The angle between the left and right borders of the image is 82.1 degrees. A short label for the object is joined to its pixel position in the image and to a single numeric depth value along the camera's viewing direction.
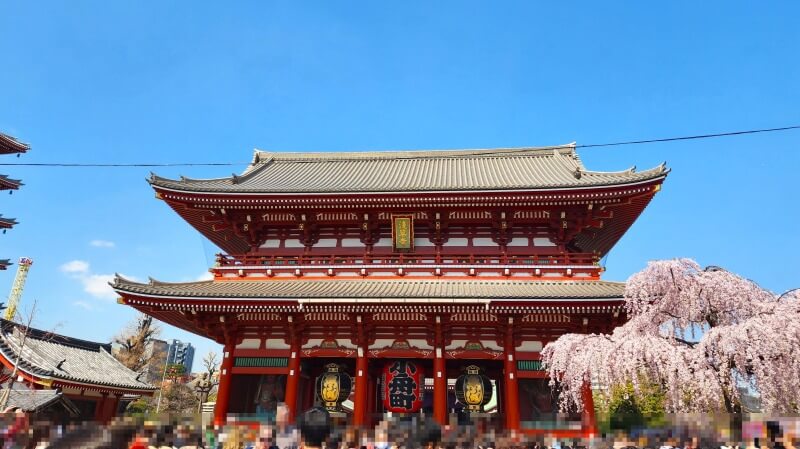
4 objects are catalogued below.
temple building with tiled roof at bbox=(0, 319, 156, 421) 18.77
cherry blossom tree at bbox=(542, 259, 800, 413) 8.55
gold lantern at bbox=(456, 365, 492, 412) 14.59
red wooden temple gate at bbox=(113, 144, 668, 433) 13.95
